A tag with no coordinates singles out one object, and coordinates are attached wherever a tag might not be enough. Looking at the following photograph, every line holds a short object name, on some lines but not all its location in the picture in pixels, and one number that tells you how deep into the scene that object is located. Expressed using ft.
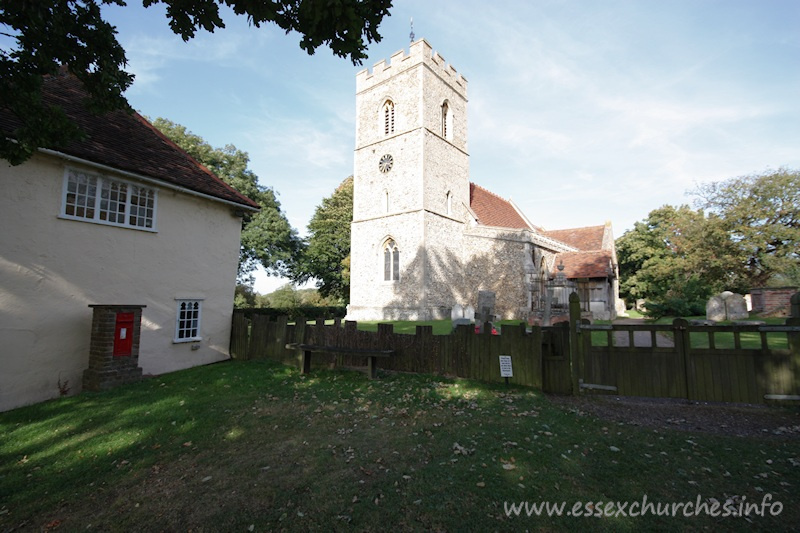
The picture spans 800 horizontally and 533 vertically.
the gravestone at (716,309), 64.28
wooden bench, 26.11
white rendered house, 24.23
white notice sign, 23.59
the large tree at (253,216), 87.81
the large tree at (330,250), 112.98
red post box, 26.50
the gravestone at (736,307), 63.67
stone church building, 78.07
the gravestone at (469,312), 64.33
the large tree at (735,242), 82.12
